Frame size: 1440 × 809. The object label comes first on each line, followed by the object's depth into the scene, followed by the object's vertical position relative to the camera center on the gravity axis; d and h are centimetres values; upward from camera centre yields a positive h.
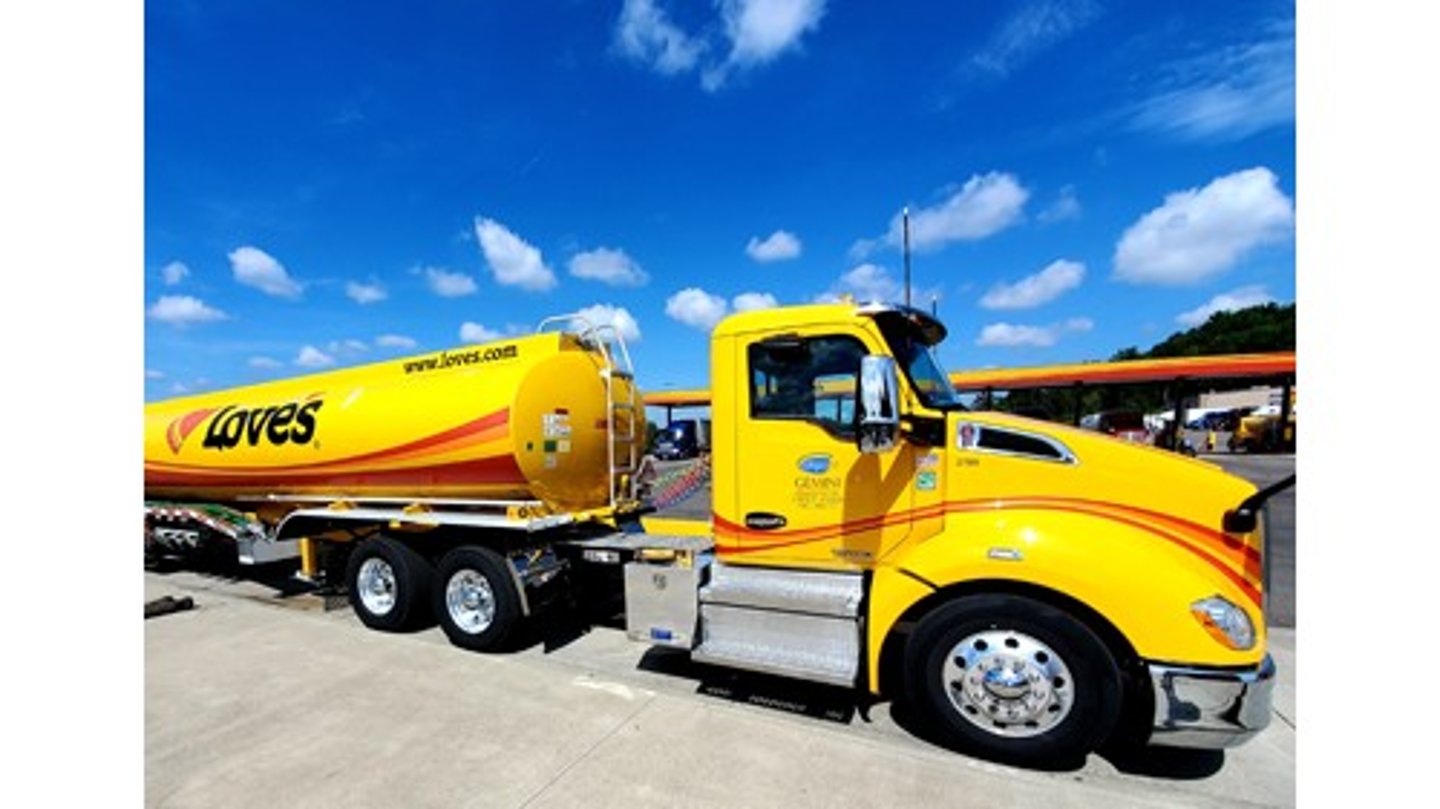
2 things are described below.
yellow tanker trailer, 568 -47
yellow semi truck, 351 -89
